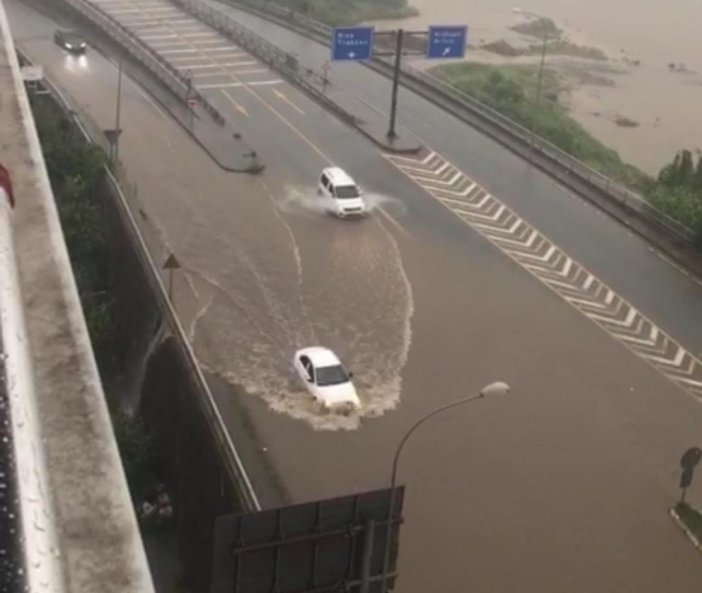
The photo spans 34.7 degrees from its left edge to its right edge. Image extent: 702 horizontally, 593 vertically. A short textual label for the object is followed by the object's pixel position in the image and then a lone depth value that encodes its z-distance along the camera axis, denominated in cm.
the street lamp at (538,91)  3312
